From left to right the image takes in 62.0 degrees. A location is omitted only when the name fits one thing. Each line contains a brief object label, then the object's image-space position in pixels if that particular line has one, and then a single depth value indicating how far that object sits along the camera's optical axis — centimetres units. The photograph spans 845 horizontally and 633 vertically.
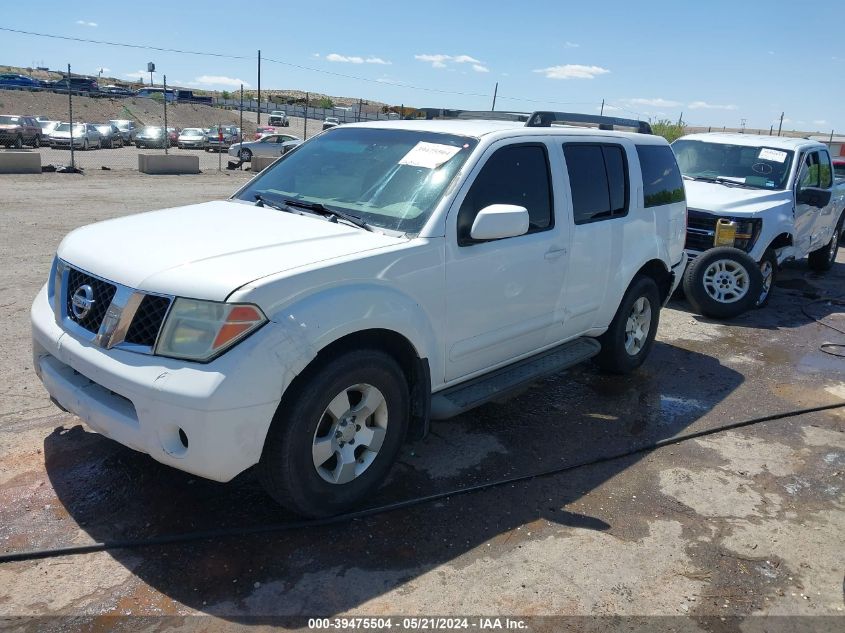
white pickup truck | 809
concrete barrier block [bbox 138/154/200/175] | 2182
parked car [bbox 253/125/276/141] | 3984
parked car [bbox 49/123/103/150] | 3208
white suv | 298
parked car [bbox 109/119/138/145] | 3793
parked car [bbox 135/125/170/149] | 3725
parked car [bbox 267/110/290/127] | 5469
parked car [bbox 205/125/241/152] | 3747
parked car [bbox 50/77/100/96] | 6258
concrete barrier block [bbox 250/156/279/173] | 2506
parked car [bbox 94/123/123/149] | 3531
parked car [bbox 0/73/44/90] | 5676
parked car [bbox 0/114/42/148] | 2981
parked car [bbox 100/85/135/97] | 6268
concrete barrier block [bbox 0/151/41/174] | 1847
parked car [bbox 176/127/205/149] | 3850
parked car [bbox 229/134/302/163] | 3172
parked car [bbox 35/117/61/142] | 3203
